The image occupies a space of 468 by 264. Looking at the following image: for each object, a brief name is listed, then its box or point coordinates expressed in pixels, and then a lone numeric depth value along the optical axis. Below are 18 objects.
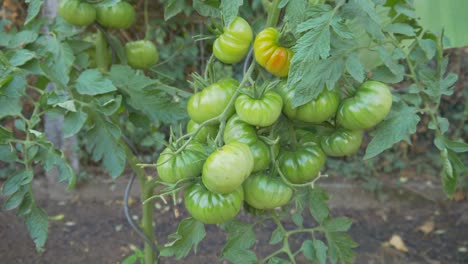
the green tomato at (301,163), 0.78
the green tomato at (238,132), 0.72
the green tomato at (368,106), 0.72
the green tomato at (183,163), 0.70
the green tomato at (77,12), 0.97
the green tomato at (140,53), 1.12
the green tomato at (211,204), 0.71
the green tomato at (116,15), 1.01
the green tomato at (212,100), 0.75
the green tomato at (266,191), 0.73
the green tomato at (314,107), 0.73
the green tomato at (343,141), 0.78
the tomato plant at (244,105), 0.70
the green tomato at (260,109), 0.69
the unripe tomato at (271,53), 0.75
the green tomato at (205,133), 0.80
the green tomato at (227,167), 0.64
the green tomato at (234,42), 0.77
